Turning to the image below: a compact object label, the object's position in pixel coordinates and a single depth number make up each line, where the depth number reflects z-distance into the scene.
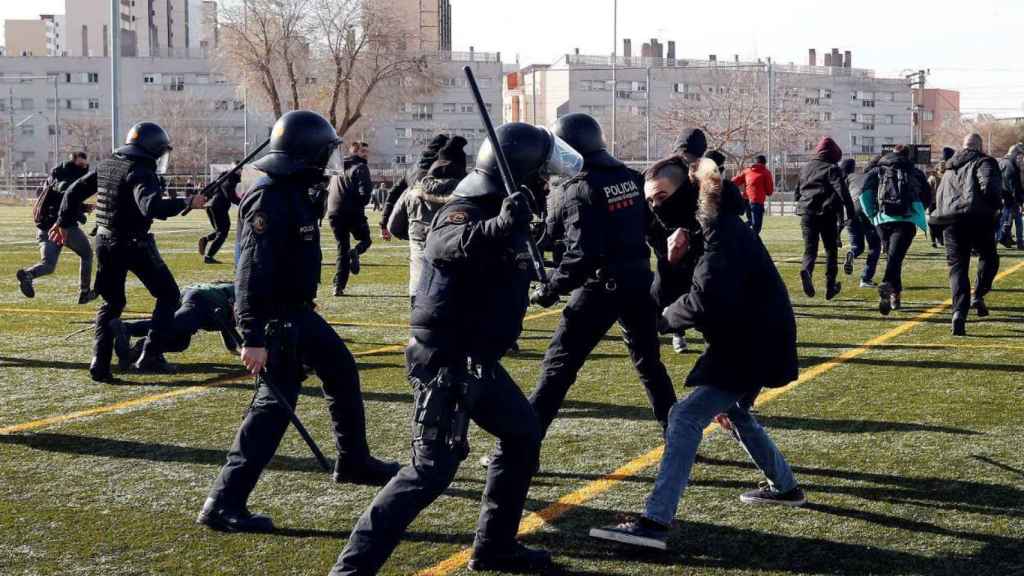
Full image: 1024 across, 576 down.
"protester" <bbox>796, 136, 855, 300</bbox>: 14.59
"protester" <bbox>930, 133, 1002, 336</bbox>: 11.52
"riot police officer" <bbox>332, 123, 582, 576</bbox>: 4.34
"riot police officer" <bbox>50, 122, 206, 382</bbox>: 8.77
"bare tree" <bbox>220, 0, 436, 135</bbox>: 62.28
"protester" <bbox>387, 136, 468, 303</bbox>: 9.05
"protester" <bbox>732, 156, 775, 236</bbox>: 22.78
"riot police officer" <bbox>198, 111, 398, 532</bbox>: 5.40
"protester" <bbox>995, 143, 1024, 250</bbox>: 18.34
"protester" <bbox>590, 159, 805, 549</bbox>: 5.08
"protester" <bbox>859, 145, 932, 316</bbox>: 13.18
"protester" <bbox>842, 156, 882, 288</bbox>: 16.44
